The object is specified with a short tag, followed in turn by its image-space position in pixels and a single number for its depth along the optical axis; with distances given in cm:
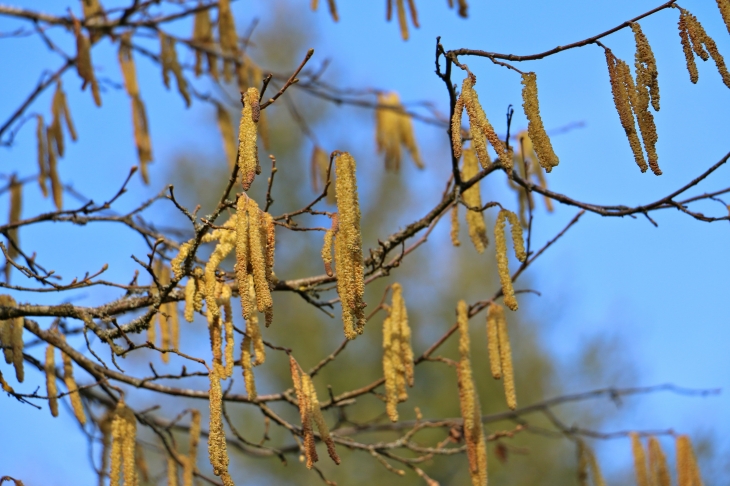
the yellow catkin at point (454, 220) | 405
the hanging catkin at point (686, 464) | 448
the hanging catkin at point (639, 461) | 455
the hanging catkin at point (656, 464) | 453
